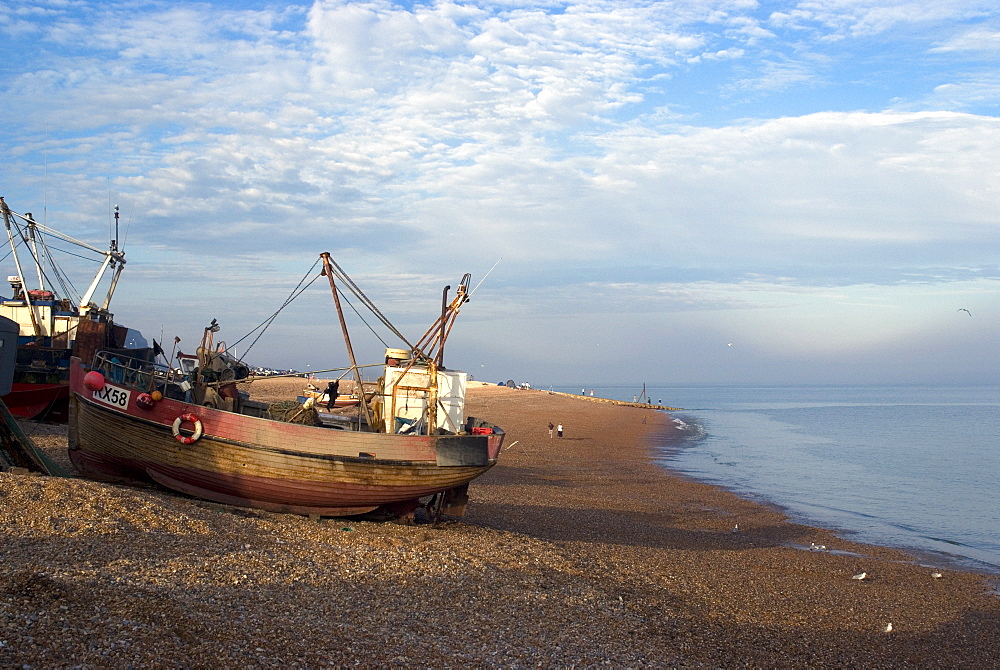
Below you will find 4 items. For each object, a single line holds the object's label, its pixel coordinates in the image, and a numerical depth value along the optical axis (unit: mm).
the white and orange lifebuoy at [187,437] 14164
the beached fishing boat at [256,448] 14250
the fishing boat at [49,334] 26984
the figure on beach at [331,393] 16967
